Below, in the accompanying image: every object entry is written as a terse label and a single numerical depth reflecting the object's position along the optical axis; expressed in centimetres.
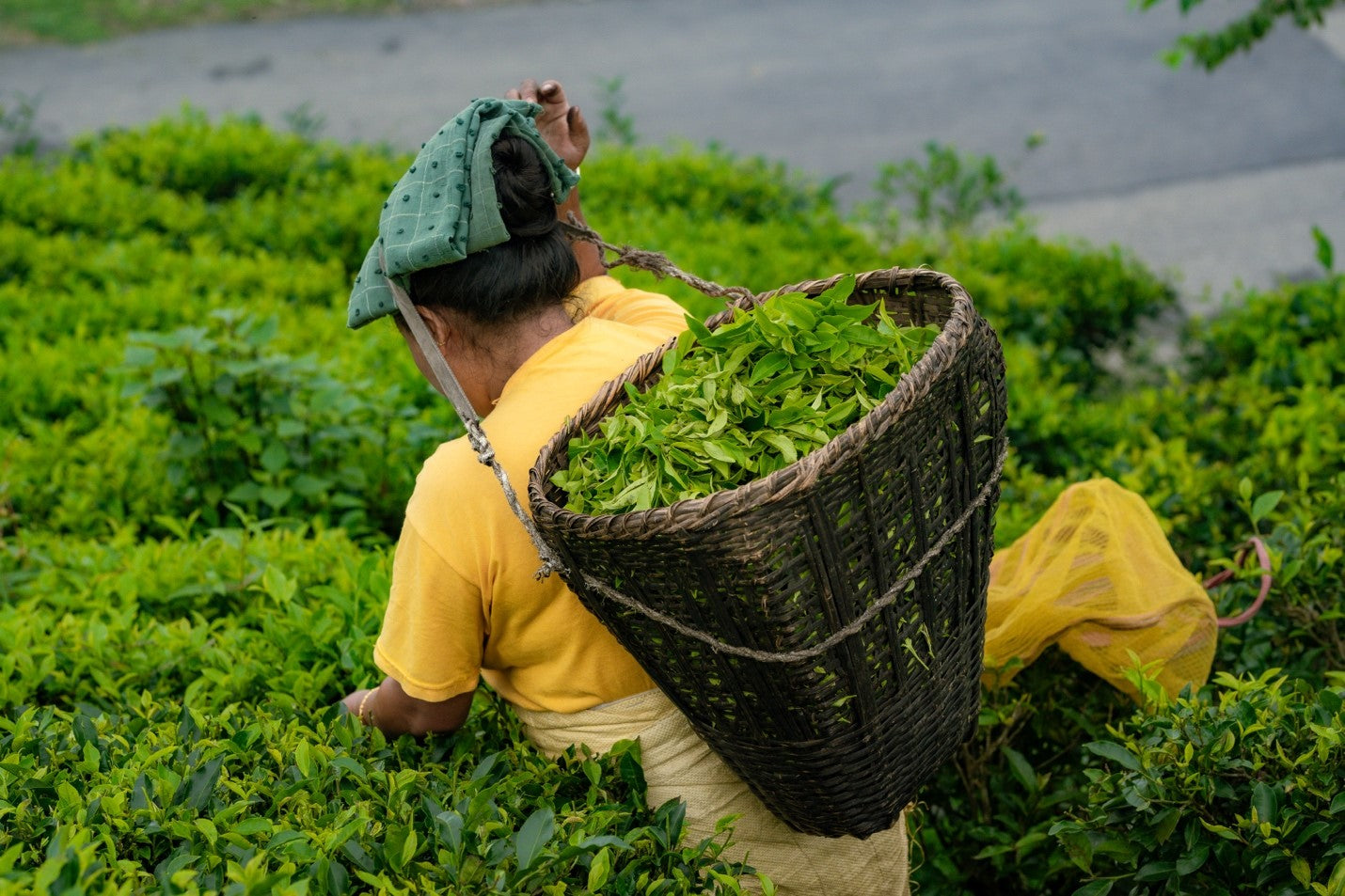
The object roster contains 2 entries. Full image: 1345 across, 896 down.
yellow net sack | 238
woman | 184
